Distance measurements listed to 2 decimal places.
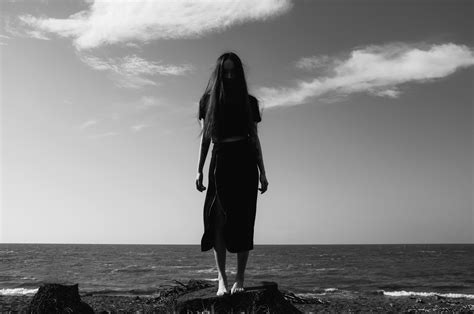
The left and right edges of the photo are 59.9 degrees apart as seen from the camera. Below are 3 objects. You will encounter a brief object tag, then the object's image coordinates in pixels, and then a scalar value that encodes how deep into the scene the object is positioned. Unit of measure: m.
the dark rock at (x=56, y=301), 7.04
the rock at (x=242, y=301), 4.76
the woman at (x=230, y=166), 4.90
